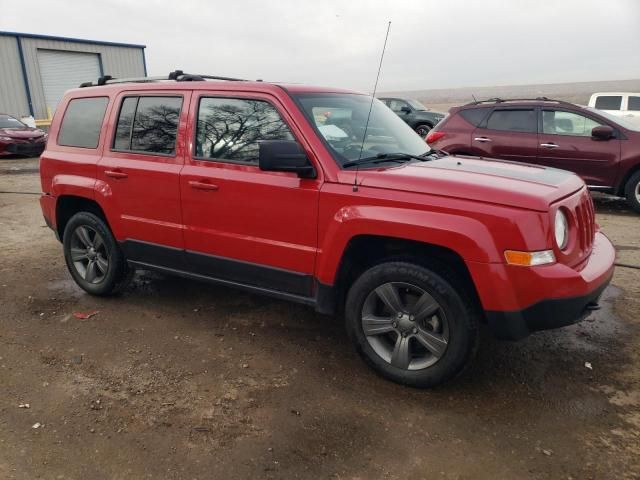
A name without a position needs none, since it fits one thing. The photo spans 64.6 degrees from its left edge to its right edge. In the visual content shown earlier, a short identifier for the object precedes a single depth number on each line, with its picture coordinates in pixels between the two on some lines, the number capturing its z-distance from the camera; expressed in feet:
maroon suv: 24.98
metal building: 69.16
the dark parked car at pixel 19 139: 48.91
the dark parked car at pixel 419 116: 60.95
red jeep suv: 9.06
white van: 48.85
